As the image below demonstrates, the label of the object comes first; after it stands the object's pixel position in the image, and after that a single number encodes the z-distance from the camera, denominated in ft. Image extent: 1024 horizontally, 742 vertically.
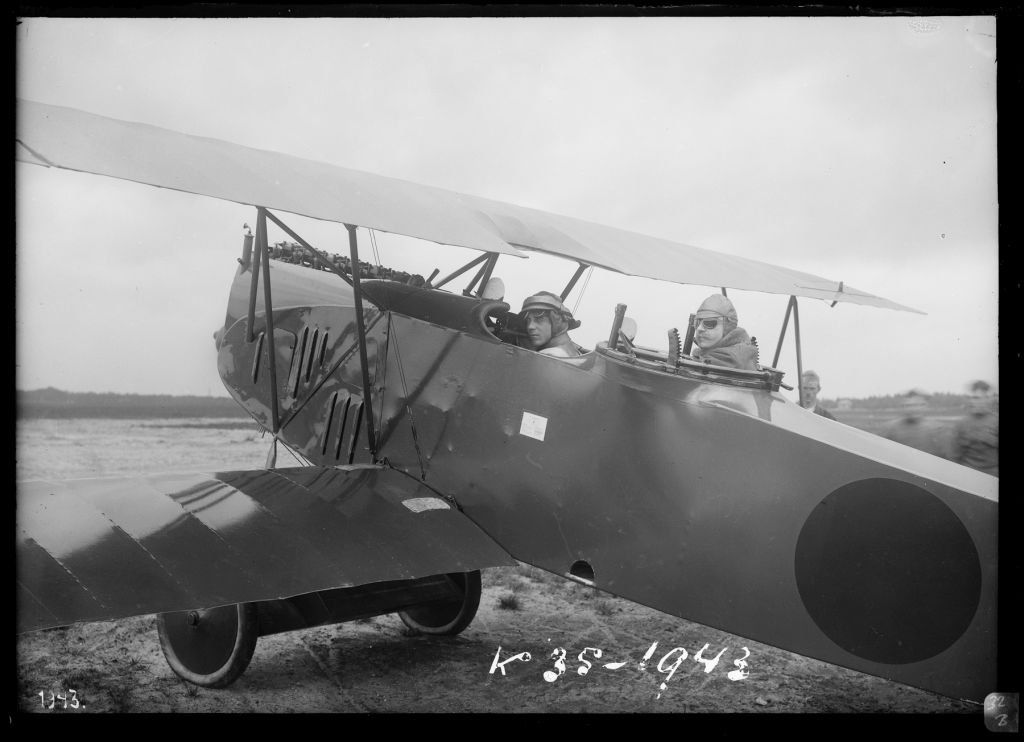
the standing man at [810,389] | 20.66
